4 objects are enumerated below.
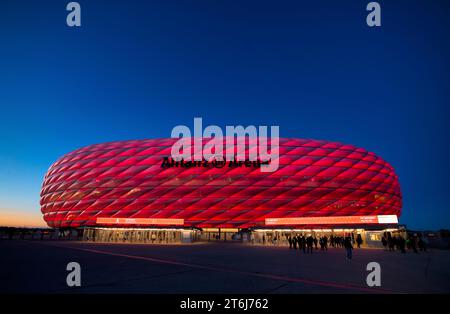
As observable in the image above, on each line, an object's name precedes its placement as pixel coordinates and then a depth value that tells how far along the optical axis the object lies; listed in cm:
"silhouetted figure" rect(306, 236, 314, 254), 1873
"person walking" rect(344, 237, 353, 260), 1409
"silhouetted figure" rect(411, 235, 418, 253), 1927
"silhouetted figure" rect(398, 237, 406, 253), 1900
